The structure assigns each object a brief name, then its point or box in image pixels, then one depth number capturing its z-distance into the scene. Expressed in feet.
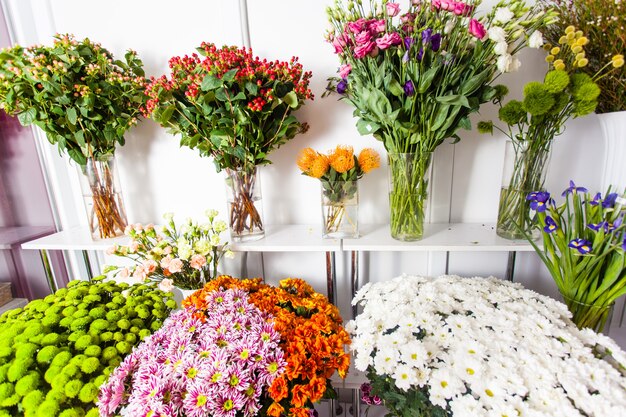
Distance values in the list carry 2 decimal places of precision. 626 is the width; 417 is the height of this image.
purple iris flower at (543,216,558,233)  2.23
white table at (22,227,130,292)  3.15
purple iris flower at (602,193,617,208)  2.07
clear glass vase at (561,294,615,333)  2.31
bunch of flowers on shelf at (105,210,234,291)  2.62
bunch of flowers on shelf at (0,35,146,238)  2.59
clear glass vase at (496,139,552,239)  2.52
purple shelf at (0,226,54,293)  3.92
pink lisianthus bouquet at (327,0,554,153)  2.11
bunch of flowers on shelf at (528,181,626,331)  2.07
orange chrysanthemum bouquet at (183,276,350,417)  1.80
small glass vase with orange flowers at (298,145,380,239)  2.58
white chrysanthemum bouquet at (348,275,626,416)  1.53
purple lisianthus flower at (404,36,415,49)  2.14
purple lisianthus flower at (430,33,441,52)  2.12
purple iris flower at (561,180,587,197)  2.16
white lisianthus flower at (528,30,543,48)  2.07
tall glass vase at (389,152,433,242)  2.56
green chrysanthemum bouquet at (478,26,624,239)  2.12
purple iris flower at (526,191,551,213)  2.22
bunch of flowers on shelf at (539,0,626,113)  2.16
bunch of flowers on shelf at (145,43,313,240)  2.38
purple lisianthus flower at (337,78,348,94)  2.59
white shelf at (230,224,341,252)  2.83
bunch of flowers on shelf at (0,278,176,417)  1.79
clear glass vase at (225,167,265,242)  2.85
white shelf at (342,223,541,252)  2.67
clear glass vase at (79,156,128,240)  3.11
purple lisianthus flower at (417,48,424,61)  2.15
